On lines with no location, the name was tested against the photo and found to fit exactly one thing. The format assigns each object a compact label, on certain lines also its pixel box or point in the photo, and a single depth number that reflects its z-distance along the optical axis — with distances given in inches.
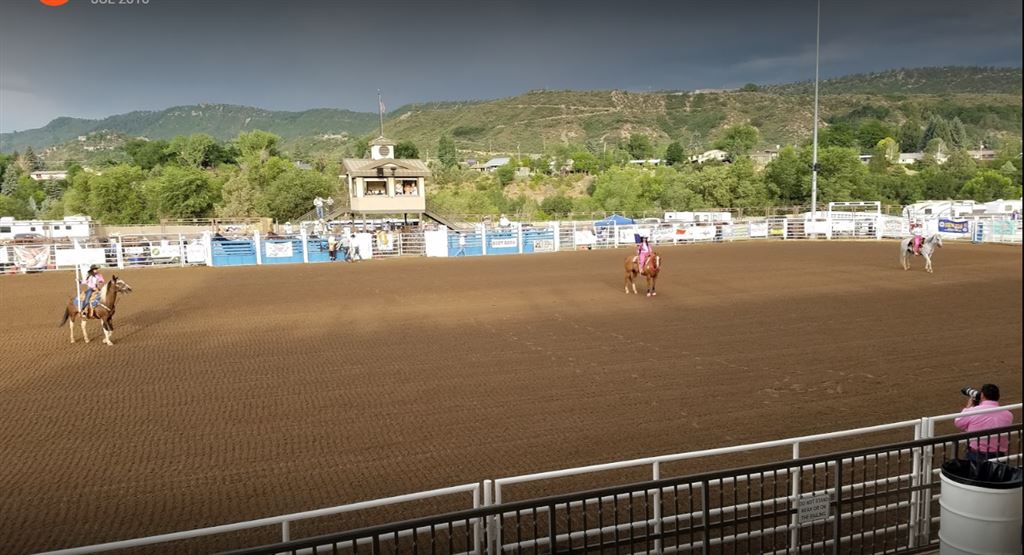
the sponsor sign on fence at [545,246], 1603.1
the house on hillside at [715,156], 5890.8
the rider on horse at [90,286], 601.6
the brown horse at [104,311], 595.8
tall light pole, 1742.1
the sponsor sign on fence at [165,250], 1314.0
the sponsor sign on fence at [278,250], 1380.4
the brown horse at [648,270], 836.0
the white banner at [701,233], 1787.6
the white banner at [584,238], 1656.0
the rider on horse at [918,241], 1018.1
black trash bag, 178.7
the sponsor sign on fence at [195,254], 1337.4
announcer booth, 2081.7
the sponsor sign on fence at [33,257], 1236.5
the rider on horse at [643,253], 843.4
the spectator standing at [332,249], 1416.1
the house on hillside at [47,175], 6246.1
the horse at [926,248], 987.9
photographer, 246.5
